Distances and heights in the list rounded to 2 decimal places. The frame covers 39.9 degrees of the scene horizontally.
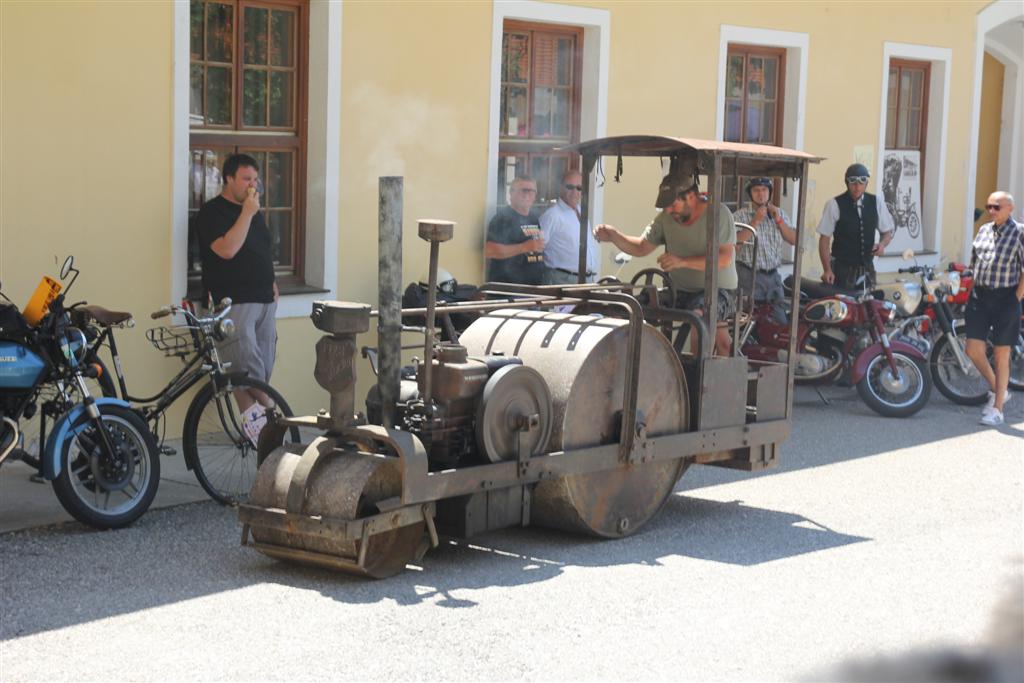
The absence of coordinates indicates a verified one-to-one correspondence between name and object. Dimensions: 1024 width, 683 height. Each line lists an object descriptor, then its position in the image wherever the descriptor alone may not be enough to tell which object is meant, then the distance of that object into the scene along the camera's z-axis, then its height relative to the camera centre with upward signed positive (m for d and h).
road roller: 6.00 -1.06
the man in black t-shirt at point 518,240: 10.59 -0.35
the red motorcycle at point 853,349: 11.35 -1.20
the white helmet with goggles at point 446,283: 10.11 -0.66
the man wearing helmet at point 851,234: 12.80 -0.27
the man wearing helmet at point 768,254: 11.77 -0.45
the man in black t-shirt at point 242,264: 8.27 -0.47
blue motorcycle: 6.55 -1.16
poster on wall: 15.78 +0.13
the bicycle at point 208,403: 7.23 -1.15
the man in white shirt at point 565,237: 10.62 -0.32
